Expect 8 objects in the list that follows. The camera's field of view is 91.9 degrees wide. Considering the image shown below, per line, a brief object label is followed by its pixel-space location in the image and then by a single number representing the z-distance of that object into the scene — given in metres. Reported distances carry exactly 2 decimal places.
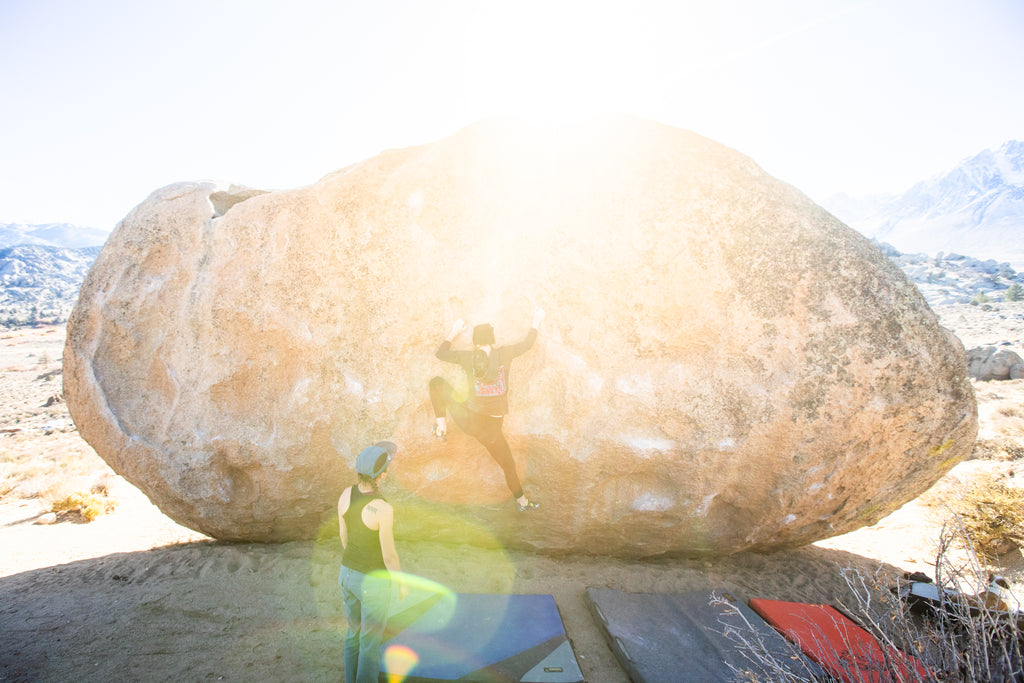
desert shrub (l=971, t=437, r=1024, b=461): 8.72
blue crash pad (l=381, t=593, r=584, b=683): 3.73
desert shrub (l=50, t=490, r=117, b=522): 7.44
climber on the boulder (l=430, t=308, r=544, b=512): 4.37
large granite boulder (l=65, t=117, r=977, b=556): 4.57
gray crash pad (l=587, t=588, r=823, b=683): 3.92
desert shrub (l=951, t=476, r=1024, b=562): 6.19
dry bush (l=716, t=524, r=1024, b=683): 2.56
